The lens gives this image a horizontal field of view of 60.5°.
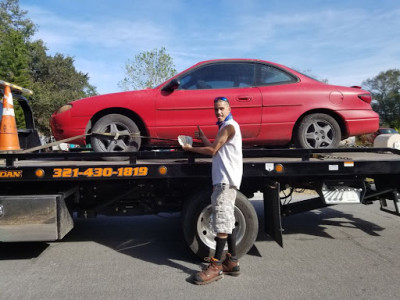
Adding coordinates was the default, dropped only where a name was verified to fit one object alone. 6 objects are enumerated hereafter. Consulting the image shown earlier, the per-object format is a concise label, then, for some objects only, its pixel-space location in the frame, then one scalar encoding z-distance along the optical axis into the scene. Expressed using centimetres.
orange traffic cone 404
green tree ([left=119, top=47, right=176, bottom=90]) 2758
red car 441
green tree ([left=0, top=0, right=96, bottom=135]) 2761
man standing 320
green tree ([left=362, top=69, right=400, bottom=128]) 5762
